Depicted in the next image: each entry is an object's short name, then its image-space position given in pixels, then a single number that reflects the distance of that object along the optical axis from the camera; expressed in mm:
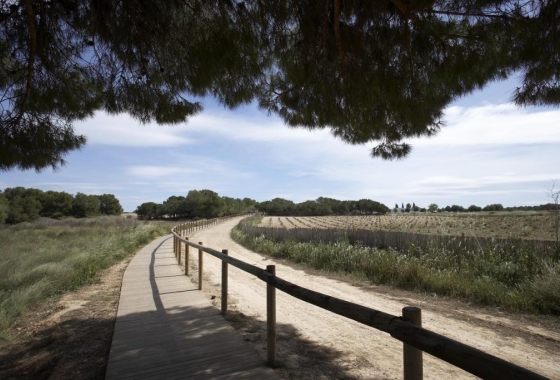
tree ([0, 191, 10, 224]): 45641
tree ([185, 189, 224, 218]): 88438
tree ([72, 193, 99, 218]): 72638
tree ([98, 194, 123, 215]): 88275
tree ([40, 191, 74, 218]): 68875
